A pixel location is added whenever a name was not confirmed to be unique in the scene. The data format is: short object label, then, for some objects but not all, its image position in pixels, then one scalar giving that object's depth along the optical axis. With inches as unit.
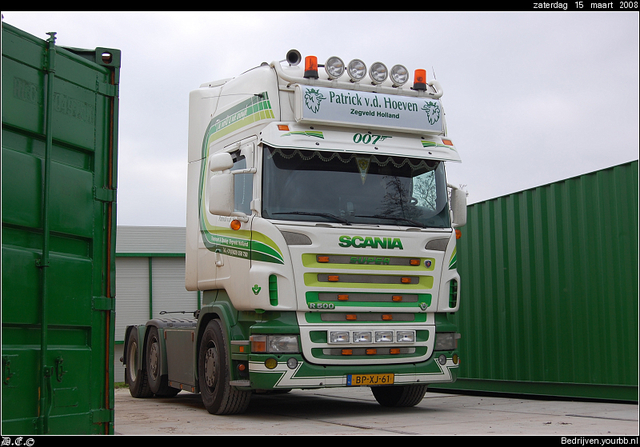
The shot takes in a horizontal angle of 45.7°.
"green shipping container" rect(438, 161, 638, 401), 369.7
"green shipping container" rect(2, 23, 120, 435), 227.0
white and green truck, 331.6
